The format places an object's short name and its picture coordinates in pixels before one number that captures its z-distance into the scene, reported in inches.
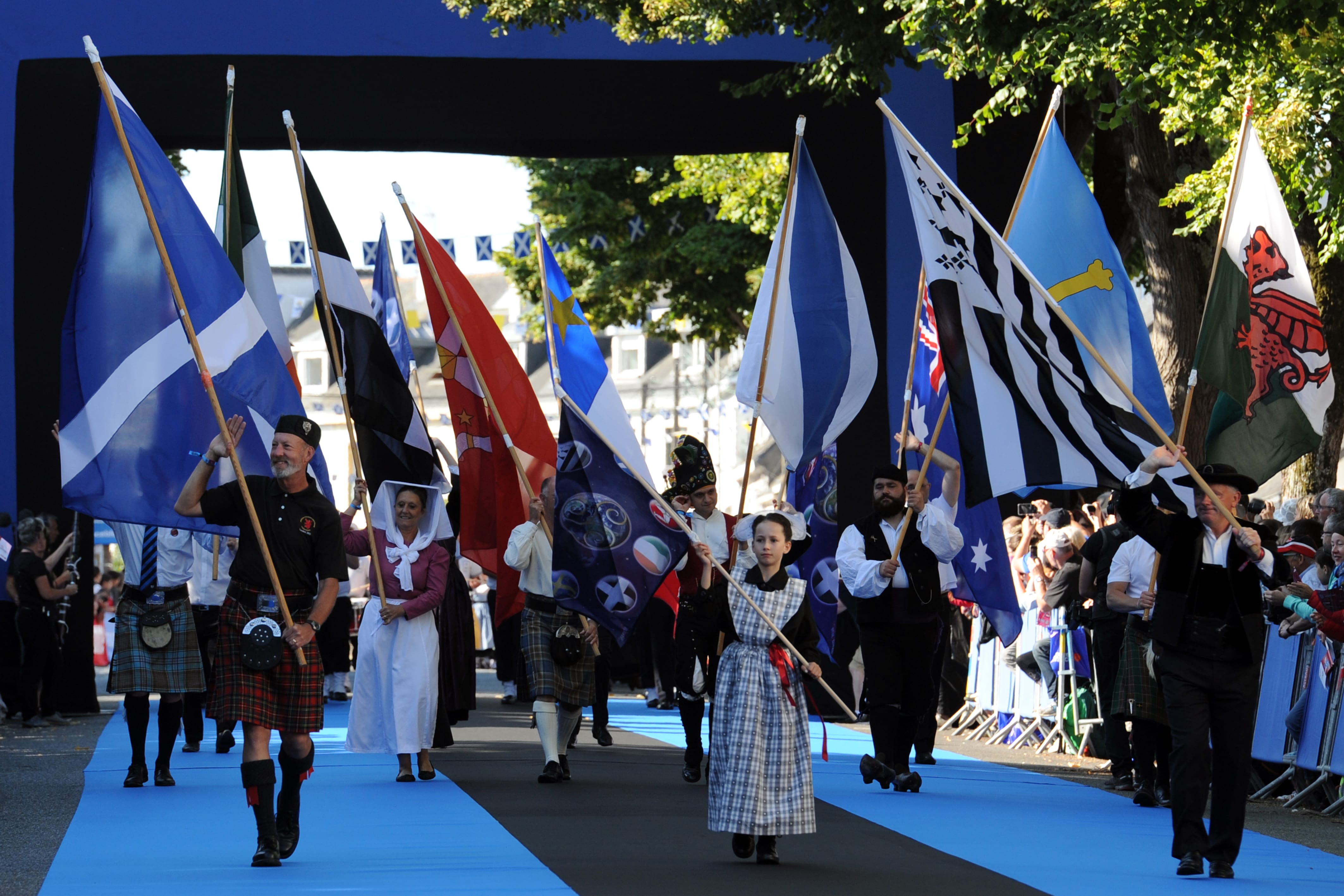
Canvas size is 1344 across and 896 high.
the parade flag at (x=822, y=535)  838.5
